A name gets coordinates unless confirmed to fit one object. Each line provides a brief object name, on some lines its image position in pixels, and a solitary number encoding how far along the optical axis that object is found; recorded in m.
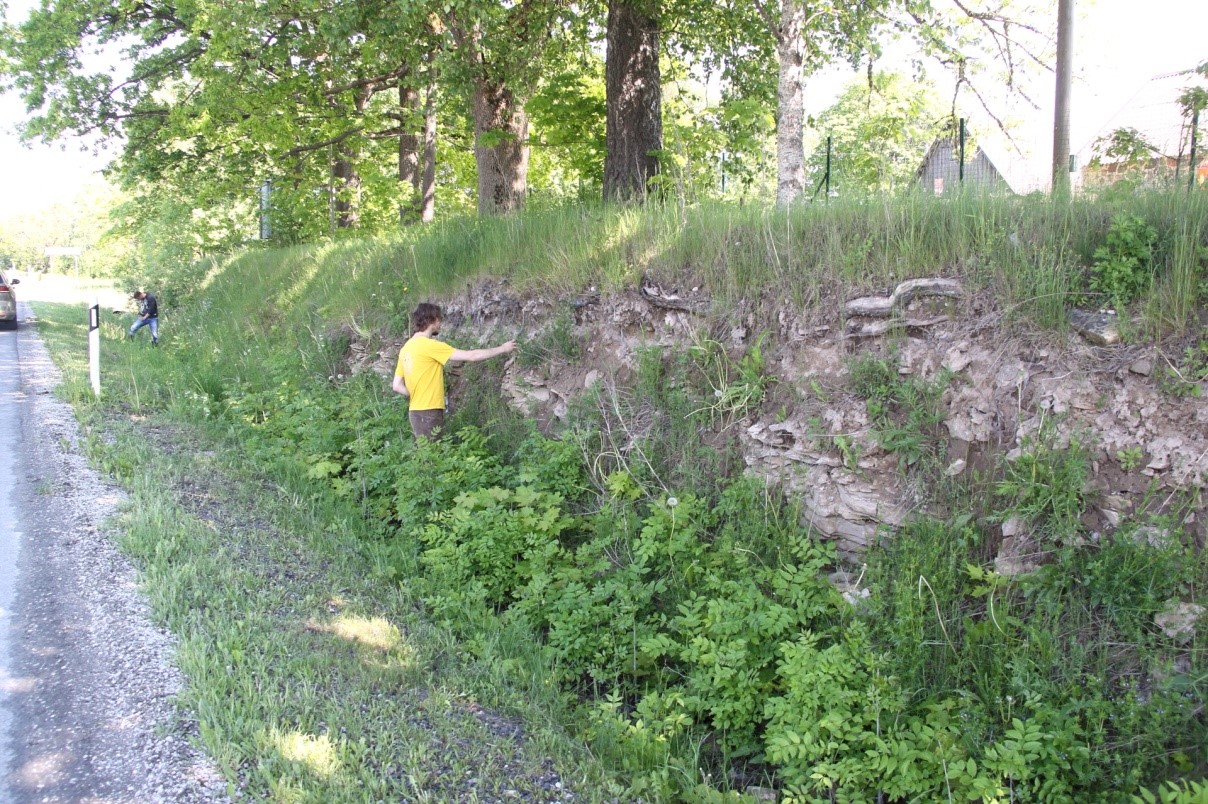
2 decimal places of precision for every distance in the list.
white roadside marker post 11.21
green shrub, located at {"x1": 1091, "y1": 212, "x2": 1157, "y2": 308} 4.63
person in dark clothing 19.33
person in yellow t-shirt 7.60
